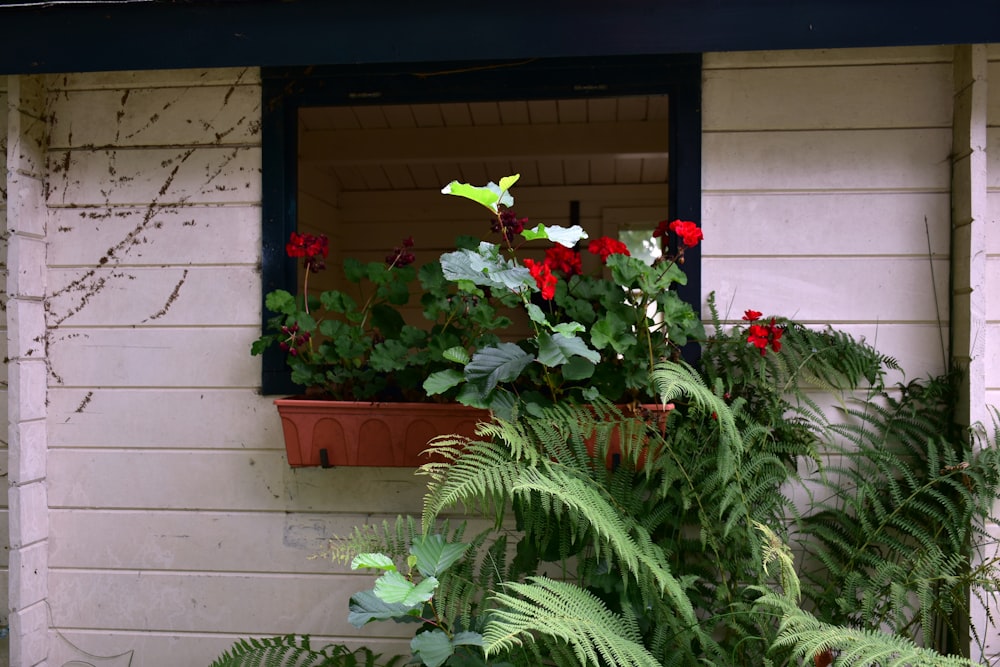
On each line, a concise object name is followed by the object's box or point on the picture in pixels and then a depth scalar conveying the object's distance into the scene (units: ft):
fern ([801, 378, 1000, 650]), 5.64
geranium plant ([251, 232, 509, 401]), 6.20
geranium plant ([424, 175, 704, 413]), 5.45
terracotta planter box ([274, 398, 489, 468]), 6.23
